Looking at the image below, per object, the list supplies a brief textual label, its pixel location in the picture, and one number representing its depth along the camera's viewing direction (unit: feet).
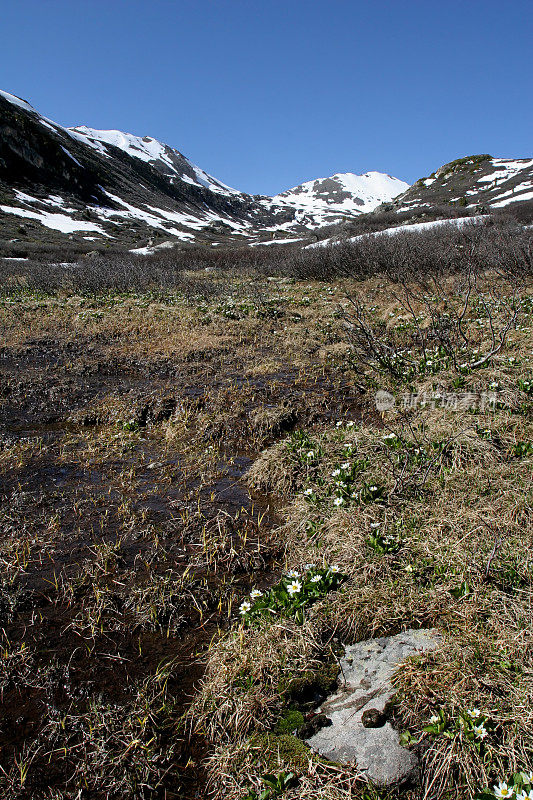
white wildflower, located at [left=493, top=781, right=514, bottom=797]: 2.94
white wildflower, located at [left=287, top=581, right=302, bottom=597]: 4.32
